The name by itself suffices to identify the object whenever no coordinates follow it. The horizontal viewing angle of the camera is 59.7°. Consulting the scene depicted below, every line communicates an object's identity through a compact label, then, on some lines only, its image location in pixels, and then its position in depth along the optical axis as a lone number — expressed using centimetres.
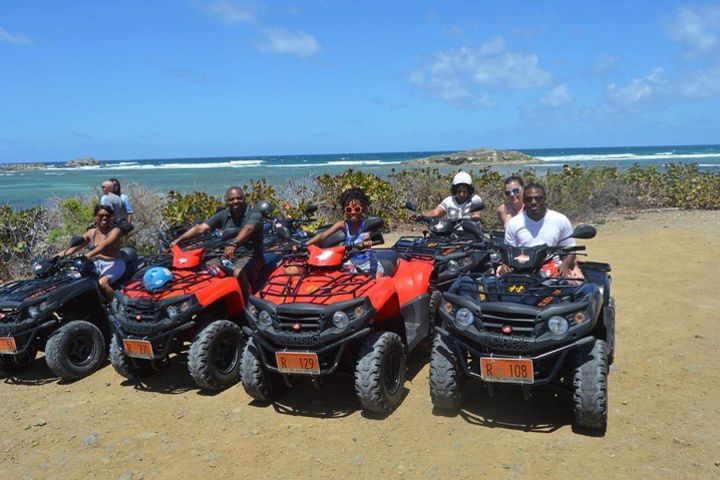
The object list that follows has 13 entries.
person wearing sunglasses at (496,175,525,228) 747
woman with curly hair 600
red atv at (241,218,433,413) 488
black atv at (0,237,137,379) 612
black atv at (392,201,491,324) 670
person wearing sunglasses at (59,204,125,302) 675
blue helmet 583
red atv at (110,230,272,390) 561
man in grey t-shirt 648
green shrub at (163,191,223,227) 1304
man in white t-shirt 577
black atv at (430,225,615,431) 438
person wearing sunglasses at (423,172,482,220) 877
